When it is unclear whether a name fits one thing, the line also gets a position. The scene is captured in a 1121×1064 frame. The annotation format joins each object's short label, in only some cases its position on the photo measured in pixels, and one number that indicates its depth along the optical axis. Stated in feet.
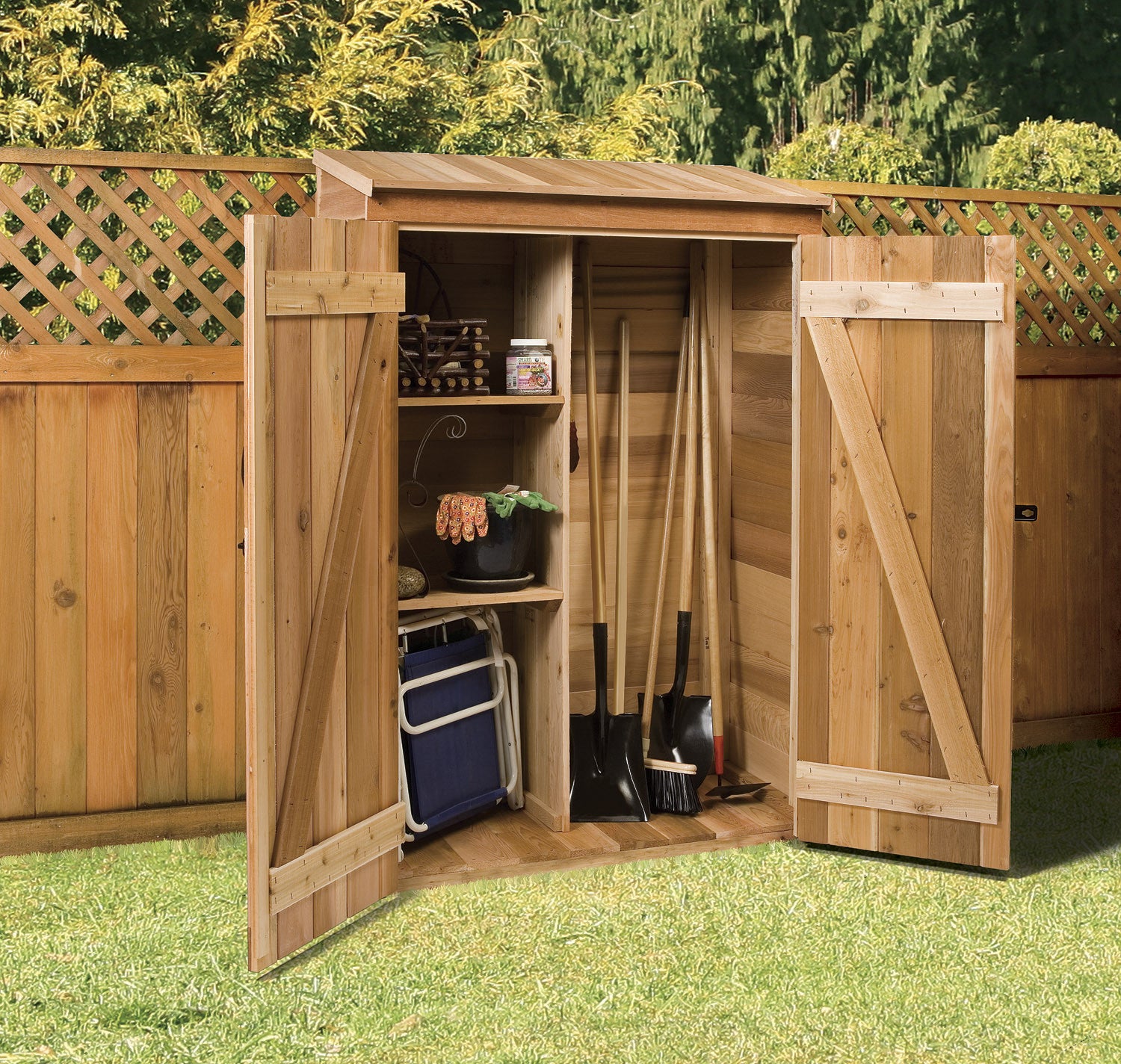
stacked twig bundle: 12.23
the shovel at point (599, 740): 13.51
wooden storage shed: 10.61
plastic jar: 12.46
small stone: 12.38
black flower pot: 12.57
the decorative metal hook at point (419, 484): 13.43
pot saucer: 12.64
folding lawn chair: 12.58
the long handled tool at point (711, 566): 14.02
